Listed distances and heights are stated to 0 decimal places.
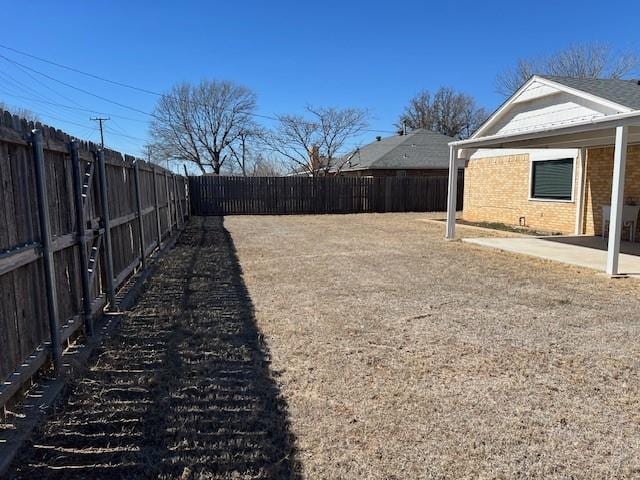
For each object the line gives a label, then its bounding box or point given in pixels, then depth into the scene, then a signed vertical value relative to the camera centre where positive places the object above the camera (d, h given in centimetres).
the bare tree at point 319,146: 3094 +276
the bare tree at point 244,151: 4022 +327
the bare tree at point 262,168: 4394 +198
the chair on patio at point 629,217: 995 -70
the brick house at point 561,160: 822 +63
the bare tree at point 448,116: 4341 +650
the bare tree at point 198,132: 3956 +483
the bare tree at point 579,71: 2956 +723
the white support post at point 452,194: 1132 -19
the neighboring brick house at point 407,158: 2452 +156
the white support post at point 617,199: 671 -21
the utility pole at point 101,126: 4673 +637
